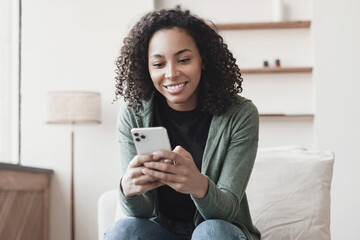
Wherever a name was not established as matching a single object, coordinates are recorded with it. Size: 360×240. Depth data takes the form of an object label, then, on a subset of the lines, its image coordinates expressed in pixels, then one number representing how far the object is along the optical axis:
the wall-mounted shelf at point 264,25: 3.69
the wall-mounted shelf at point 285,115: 3.64
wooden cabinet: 3.04
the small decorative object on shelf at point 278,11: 3.70
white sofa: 1.86
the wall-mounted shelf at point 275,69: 3.65
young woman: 1.36
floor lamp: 3.49
